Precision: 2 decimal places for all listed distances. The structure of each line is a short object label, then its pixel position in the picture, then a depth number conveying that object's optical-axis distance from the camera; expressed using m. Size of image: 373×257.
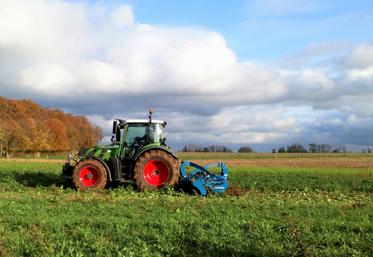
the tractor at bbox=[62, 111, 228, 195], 16.14
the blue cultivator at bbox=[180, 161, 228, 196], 15.72
